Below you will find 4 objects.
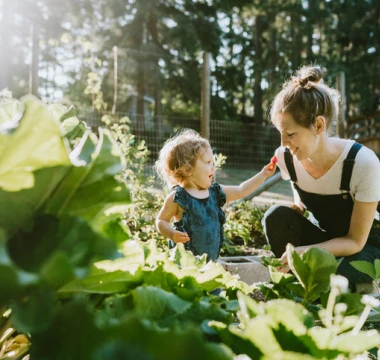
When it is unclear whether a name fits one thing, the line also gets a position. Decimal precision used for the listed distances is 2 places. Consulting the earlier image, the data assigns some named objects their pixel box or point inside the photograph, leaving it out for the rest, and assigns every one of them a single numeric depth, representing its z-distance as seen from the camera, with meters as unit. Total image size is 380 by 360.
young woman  2.47
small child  3.23
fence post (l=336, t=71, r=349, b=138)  8.23
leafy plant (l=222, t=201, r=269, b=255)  4.50
